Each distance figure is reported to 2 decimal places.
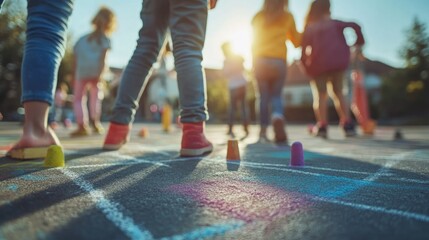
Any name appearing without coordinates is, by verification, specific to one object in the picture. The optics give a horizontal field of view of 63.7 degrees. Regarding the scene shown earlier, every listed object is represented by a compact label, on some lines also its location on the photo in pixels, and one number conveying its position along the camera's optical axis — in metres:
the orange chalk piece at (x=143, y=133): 5.28
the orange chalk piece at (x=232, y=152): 2.14
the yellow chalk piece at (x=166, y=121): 8.15
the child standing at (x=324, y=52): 5.09
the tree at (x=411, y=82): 26.48
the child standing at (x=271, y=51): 4.33
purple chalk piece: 1.94
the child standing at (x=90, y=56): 5.41
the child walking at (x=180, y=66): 2.33
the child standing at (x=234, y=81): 6.59
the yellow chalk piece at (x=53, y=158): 1.74
